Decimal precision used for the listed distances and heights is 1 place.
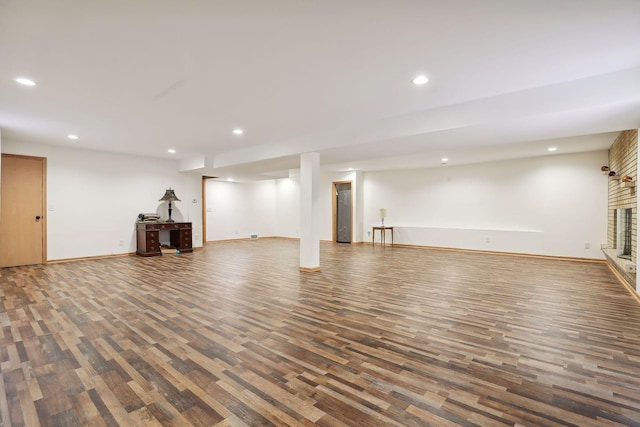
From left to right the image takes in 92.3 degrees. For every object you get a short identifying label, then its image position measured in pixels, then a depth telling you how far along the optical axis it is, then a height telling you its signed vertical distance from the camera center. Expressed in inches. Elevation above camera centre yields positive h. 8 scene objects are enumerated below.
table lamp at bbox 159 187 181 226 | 334.0 +13.2
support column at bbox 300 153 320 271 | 228.5 -1.6
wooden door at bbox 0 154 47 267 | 247.3 -2.0
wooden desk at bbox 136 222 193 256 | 311.1 -28.3
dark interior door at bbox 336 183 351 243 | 436.2 -5.2
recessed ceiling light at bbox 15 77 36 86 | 128.3 +54.5
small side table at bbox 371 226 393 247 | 387.0 -32.2
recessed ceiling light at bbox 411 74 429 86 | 127.3 +54.9
